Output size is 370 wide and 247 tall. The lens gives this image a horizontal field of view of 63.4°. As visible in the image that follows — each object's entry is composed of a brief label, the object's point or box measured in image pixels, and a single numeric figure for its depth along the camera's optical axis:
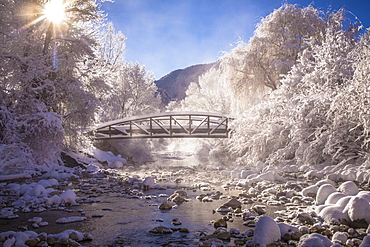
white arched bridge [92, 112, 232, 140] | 15.59
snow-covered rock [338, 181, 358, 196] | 5.68
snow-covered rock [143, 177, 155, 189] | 8.10
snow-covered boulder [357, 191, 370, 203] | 4.68
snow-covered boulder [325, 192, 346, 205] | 5.11
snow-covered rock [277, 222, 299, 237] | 3.91
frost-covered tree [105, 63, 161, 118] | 25.89
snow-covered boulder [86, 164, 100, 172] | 11.74
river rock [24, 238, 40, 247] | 3.44
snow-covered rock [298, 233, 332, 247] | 3.41
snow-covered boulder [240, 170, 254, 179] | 9.50
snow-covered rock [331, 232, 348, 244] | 3.61
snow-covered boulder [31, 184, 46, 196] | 6.24
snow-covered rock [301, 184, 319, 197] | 6.29
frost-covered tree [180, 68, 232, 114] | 25.12
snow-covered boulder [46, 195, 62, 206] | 5.60
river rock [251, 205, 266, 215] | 5.12
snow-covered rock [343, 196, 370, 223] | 4.25
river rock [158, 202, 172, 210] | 5.57
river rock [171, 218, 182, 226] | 4.59
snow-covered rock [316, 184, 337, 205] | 5.46
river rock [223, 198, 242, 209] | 5.55
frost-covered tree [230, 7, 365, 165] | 7.91
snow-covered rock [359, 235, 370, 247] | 3.21
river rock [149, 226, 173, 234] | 4.14
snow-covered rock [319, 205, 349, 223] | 4.37
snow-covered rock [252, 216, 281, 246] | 3.60
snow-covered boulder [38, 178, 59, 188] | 7.44
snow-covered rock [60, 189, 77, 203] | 5.76
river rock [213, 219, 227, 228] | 4.38
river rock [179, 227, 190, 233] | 4.21
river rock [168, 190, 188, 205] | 6.19
